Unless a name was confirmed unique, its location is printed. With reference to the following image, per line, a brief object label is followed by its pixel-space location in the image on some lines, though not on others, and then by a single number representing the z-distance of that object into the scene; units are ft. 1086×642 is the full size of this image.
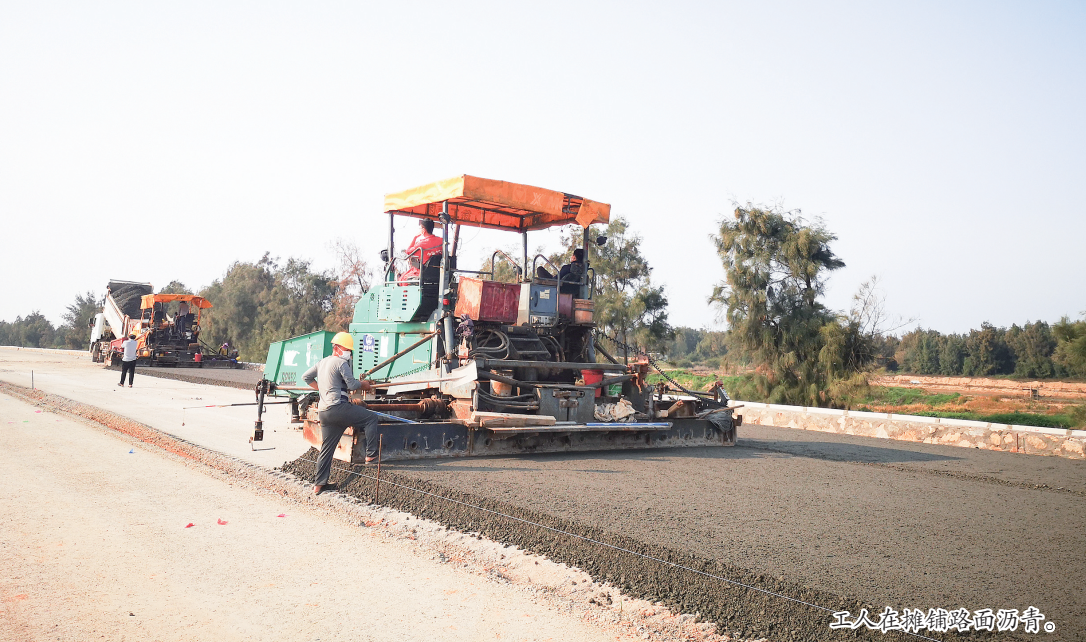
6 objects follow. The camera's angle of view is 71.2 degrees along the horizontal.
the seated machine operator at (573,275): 33.24
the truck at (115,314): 104.37
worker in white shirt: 62.03
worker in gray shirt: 22.33
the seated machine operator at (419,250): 31.26
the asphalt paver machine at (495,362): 26.48
